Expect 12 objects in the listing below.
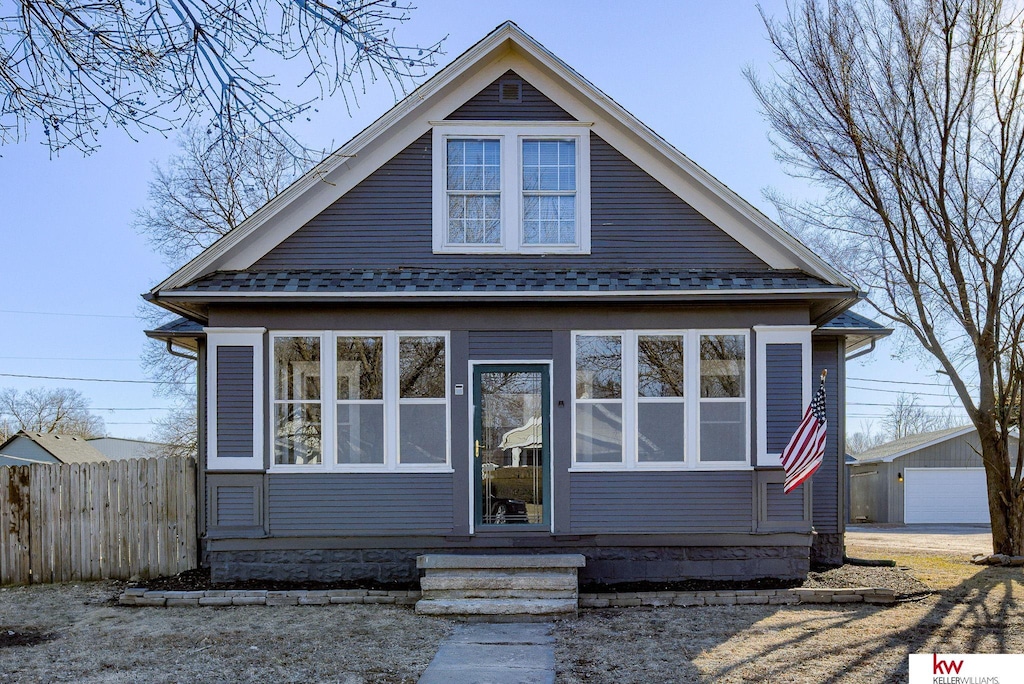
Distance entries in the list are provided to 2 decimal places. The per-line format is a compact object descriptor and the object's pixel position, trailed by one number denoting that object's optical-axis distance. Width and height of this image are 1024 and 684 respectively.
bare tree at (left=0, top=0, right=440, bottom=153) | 4.73
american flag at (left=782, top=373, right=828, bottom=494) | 8.73
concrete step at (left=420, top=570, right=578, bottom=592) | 8.42
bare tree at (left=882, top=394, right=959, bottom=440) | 60.59
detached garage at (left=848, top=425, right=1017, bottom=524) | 29.45
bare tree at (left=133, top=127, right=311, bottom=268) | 22.41
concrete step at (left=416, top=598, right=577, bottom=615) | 8.06
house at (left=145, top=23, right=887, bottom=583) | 9.38
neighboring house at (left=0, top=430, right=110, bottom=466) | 28.02
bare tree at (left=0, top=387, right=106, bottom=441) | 51.09
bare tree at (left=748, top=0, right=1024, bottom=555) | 12.34
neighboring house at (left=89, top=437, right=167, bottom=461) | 51.19
